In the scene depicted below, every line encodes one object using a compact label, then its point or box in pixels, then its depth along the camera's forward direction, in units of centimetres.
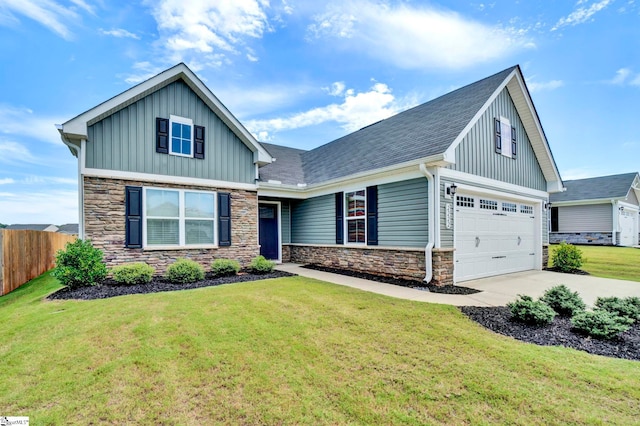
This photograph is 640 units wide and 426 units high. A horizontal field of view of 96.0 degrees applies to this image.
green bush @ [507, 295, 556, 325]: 457
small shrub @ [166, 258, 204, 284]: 770
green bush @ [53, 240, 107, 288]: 663
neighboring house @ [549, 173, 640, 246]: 1939
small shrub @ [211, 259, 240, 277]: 869
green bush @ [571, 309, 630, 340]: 405
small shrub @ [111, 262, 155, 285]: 716
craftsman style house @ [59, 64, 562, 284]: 781
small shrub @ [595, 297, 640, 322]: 482
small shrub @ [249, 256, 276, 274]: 920
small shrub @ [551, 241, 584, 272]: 1055
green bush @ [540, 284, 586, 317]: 516
